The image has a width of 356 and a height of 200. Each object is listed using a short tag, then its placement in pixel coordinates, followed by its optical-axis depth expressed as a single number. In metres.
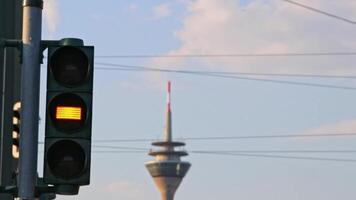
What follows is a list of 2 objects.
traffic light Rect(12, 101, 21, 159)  16.84
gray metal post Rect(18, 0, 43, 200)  14.98
